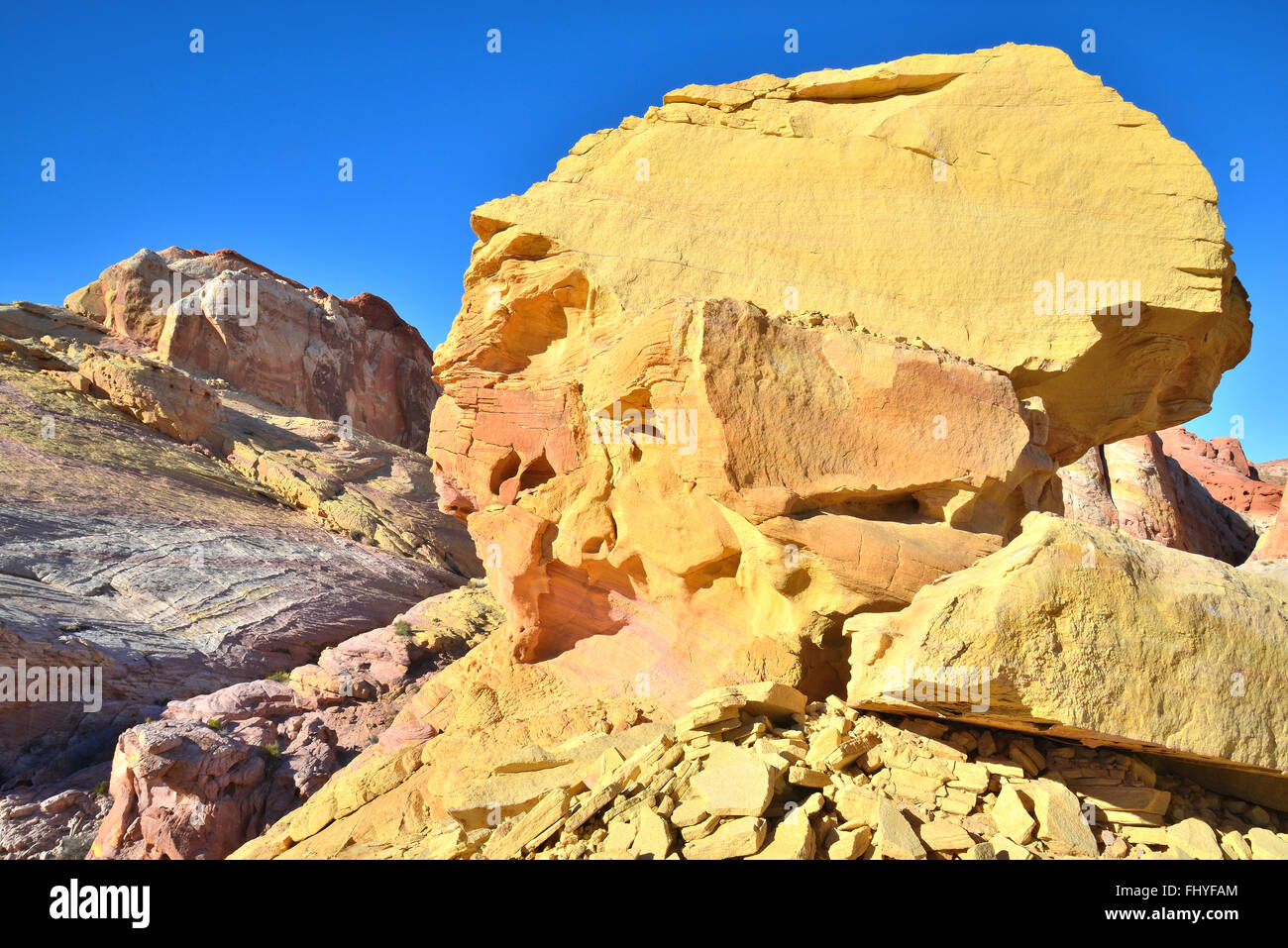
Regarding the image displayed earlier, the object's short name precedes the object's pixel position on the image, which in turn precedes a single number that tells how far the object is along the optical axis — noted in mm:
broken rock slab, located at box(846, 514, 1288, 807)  4824
